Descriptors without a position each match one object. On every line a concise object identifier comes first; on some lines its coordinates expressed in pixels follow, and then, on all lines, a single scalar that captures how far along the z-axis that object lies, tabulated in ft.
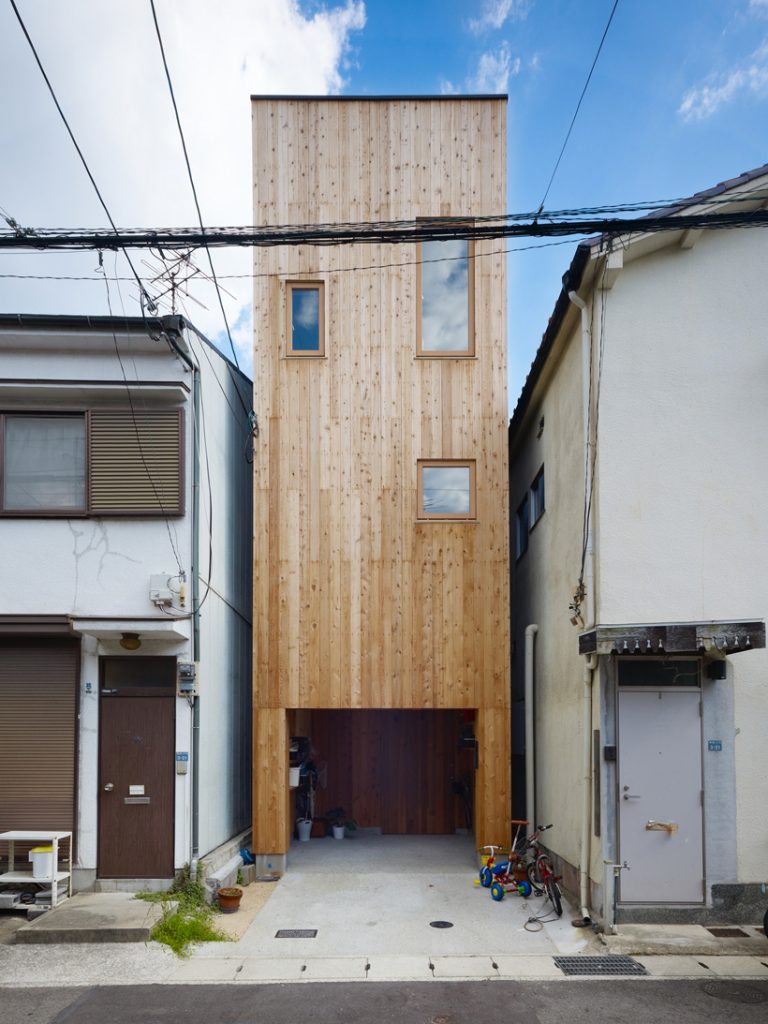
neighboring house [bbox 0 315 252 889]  32.22
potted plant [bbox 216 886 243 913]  30.94
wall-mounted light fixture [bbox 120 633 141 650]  32.76
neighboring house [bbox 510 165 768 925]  28.09
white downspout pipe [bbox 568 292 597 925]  29.45
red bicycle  30.42
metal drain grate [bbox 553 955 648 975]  24.77
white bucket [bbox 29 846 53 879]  30.09
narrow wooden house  37.32
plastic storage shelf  30.01
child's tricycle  32.86
